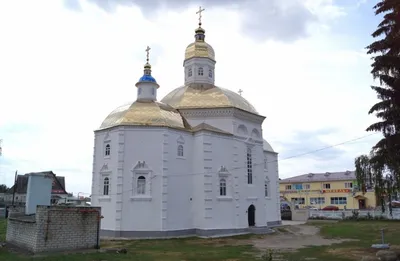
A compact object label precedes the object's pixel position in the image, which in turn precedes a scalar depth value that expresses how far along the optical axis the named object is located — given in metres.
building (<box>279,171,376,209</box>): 51.28
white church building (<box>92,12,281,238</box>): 23.06
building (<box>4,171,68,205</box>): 41.06
